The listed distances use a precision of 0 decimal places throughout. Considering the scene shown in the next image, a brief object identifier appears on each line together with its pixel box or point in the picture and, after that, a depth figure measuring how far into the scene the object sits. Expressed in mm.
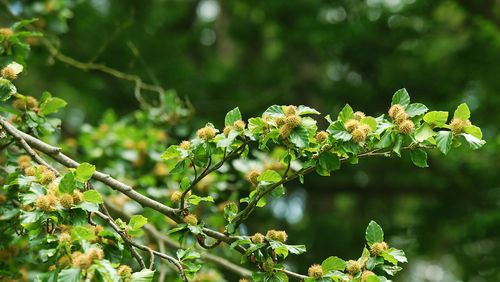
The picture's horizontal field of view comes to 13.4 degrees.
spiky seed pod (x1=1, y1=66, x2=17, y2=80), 2927
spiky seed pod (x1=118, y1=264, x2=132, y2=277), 2767
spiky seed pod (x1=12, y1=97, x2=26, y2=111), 3071
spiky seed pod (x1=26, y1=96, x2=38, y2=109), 3089
